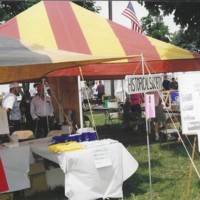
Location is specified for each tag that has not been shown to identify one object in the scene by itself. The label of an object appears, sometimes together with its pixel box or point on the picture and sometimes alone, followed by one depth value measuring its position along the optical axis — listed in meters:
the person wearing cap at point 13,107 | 9.84
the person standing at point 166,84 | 21.46
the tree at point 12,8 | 19.39
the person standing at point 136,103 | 12.73
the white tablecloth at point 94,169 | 5.23
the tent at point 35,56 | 5.06
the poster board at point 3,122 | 5.91
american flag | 12.34
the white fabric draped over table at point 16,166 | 5.71
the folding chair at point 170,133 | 9.52
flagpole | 21.86
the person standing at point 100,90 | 24.56
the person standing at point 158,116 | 10.41
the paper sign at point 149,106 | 5.62
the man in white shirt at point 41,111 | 10.37
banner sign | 6.00
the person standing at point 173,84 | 20.98
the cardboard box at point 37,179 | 6.11
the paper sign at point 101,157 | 5.35
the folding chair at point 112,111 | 15.15
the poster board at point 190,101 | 5.29
